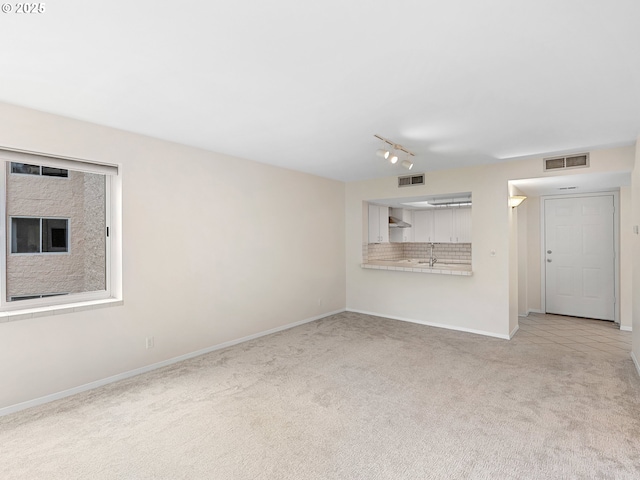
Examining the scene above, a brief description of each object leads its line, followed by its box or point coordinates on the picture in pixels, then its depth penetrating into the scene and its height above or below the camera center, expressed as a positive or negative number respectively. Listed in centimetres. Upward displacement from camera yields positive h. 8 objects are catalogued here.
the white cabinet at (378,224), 641 +33
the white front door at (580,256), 558 -30
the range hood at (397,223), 688 +36
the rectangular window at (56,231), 285 +11
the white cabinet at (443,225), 650 +31
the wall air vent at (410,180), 543 +101
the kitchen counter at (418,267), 514 -46
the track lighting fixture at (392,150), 352 +107
